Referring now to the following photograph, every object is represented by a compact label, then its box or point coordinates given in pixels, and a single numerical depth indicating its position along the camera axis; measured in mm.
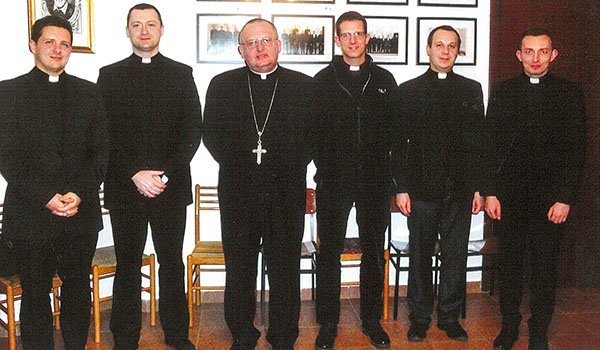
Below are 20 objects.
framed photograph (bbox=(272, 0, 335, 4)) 4246
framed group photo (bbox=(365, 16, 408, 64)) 4324
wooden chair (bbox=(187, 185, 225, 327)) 3721
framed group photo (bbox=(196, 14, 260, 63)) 4180
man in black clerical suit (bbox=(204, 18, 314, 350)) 3105
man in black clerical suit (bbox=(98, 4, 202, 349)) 3064
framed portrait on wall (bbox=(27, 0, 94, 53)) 3754
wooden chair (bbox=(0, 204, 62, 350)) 3180
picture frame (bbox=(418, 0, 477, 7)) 4363
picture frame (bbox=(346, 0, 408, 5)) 4297
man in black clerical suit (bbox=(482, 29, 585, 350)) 3152
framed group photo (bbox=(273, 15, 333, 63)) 4254
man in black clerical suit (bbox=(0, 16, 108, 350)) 2764
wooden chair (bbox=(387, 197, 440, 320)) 3931
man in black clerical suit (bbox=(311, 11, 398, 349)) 3248
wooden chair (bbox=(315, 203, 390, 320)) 3846
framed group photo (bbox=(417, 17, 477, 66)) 4371
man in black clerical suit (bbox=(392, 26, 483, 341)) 3367
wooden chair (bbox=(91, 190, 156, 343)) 3434
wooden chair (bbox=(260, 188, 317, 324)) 3832
